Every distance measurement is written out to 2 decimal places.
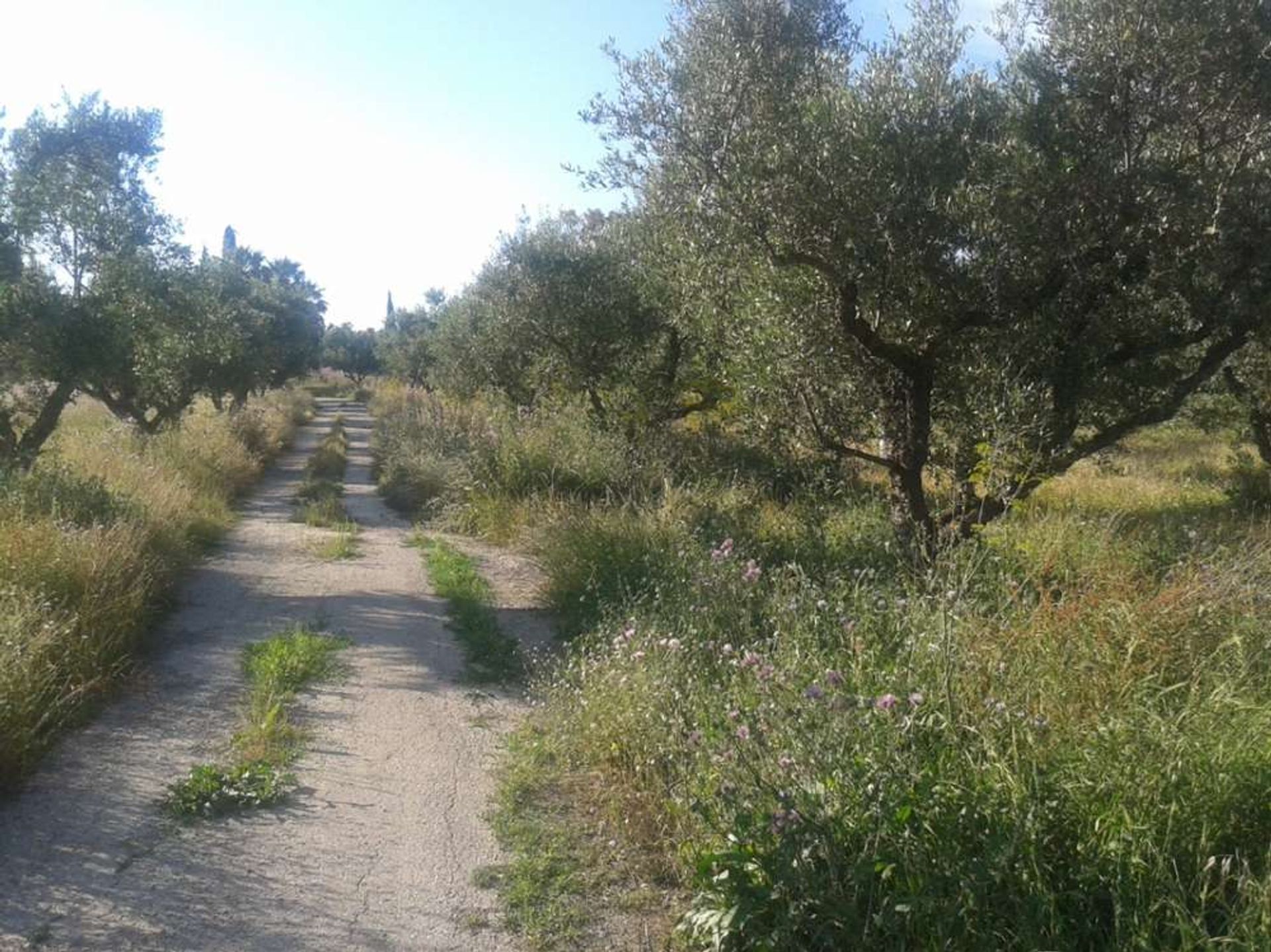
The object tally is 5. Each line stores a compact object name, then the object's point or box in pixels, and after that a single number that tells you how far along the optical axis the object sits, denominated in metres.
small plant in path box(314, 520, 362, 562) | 11.61
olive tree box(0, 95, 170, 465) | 9.63
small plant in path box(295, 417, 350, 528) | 14.55
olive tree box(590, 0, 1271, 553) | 7.12
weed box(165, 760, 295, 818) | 4.55
